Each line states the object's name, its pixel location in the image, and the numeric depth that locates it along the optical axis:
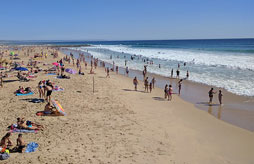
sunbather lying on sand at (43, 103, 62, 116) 10.15
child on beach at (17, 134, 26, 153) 6.87
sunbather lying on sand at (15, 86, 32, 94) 13.49
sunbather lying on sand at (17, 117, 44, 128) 8.45
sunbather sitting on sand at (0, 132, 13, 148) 6.85
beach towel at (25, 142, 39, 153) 6.93
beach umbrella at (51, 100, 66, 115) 10.20
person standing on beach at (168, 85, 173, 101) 13.77
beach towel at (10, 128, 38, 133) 8.30
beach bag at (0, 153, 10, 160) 6.38
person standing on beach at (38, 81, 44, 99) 12.37
